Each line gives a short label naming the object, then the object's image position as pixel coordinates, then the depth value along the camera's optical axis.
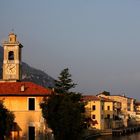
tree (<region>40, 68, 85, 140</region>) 44.88
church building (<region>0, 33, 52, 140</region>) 48.78
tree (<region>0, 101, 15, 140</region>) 41.33
